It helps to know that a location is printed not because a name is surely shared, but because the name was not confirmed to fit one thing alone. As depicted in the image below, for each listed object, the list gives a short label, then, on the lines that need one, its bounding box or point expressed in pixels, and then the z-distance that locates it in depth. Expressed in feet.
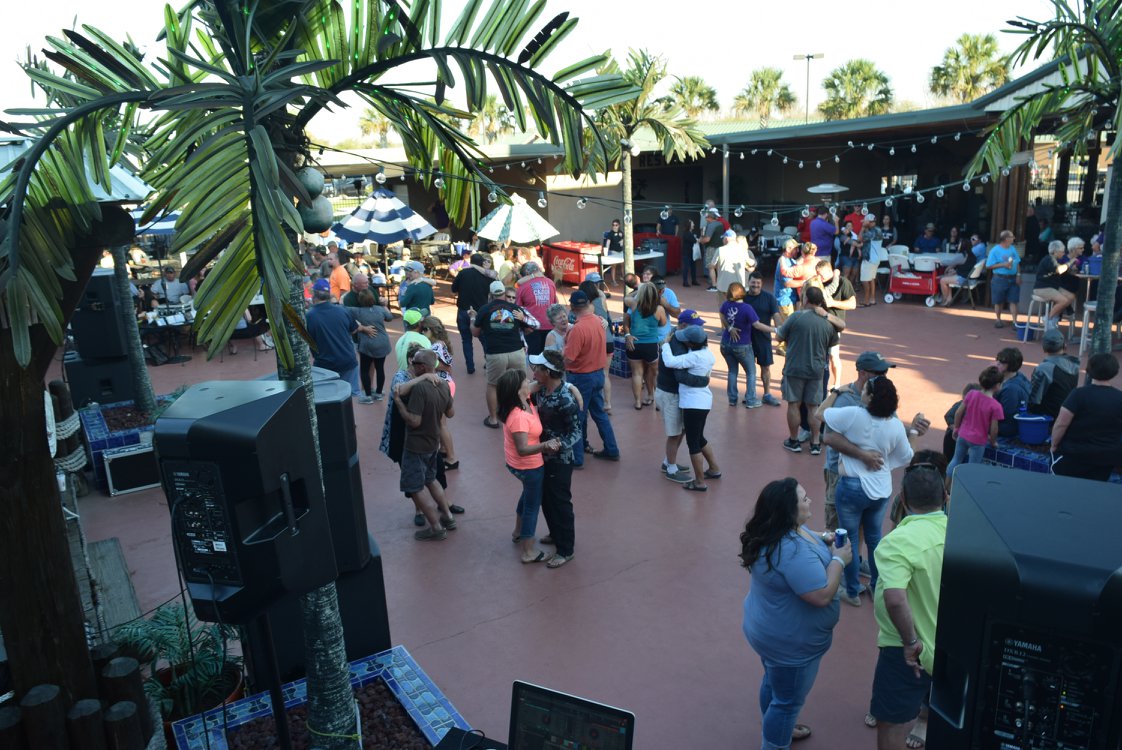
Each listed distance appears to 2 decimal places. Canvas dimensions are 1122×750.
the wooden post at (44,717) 11.88
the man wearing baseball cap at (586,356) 27.02
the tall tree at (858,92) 142.61
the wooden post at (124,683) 12.92
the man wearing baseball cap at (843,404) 17.78
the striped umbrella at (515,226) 49.37
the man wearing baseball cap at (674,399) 23.95
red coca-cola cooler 62.18
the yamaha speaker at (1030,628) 5.82
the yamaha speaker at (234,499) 9.21
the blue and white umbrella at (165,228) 45.14
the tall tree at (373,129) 181.98
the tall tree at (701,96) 149.46
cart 51.72
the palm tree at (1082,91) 22.77
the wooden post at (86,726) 12.17
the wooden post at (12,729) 11.73
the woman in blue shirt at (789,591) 12.48
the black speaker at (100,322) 30.01
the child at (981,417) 21.44
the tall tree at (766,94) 172.55
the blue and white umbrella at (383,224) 54.85
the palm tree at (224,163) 8.45
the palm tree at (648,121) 43.73
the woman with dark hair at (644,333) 30.35
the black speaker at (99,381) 31.17
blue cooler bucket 22.43
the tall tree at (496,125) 146.00
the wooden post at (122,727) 12.15
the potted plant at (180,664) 14.69
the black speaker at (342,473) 13.83
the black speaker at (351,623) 15.03
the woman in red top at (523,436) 19.75
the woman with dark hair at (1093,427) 19.29
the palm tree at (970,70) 136.56
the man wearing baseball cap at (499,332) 30.22
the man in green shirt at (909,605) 12.17
